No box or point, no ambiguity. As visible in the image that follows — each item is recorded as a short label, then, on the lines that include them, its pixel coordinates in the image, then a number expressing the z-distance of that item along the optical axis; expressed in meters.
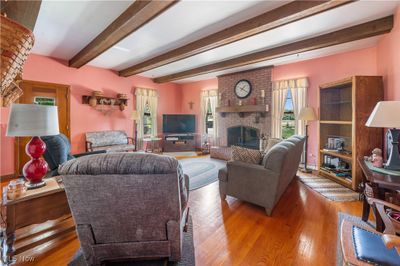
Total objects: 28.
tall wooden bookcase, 3.00
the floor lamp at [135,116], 5.71
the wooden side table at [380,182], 1.67
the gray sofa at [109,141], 4.85
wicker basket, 0.55
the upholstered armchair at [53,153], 2.57
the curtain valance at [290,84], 4.51
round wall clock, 5.54
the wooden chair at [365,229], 1.02
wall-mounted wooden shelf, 4.91
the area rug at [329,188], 2.87
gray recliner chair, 1.18
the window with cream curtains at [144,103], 6.11
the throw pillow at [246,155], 2.58
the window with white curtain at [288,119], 4.85
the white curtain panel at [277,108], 4.90
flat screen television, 6.79
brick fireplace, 5.17
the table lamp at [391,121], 1.78
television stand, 6.62
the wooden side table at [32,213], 1.53
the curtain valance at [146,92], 6.05
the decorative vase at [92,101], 4.92
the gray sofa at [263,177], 2.31
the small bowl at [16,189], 1.61
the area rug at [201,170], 3.58
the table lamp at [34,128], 1.63
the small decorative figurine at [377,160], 2.14
